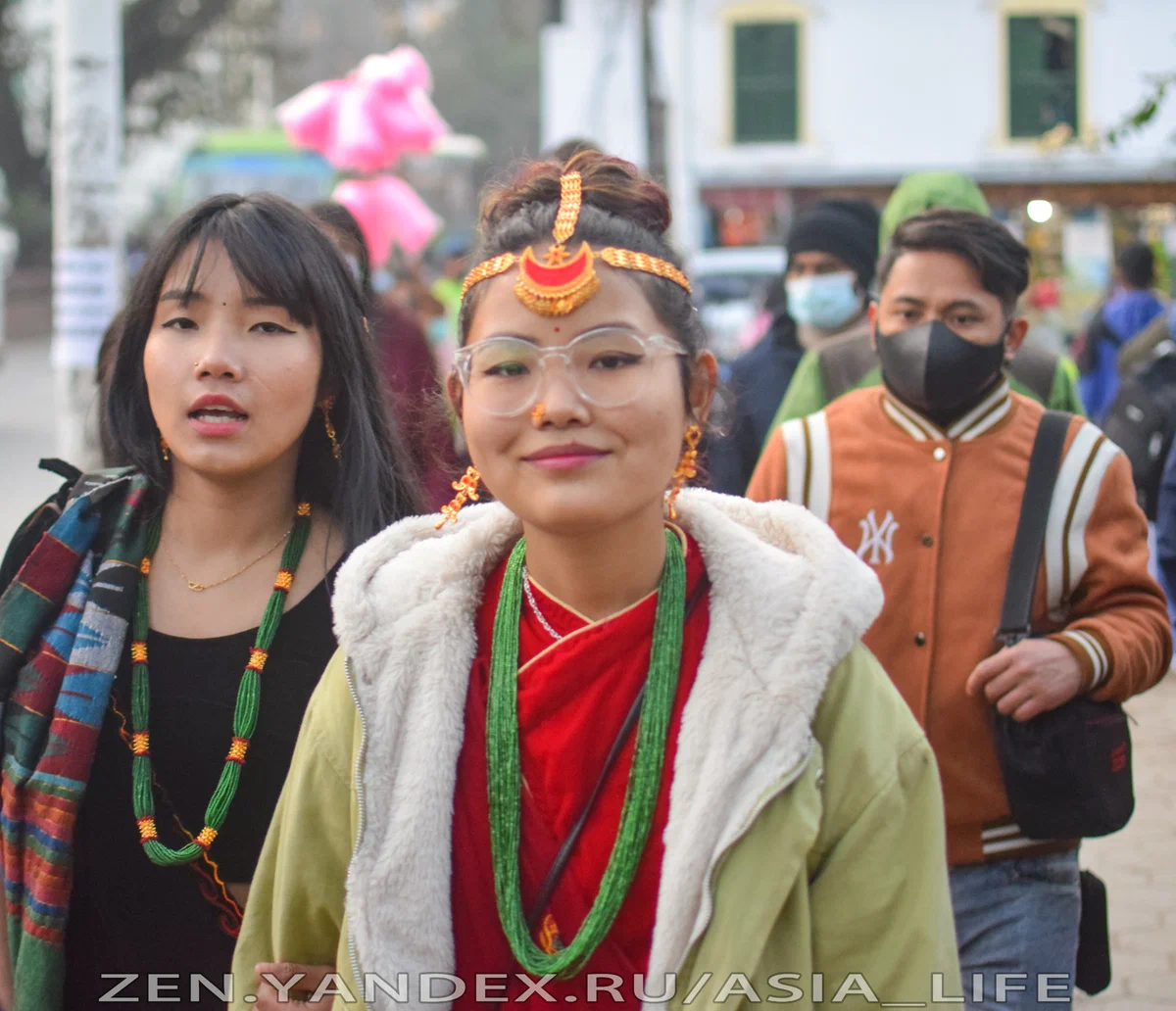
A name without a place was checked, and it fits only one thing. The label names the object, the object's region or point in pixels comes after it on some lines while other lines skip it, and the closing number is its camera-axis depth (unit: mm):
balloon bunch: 9672
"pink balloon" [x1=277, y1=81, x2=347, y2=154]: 10094
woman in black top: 2680
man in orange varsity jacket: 3041
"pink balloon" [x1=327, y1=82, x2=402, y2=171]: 9539
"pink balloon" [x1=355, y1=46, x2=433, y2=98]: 9844
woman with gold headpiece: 2018
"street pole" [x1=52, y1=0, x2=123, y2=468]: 6973
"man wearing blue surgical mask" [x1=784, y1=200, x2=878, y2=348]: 5395
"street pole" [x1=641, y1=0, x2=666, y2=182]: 17281
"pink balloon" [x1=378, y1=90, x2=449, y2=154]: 9719
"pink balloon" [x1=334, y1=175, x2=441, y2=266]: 10297
